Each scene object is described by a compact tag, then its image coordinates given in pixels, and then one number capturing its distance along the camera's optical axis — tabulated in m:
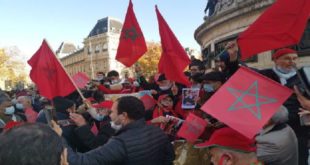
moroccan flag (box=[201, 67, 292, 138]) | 1.64
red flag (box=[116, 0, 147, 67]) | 4.51
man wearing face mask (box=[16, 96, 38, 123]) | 4.54
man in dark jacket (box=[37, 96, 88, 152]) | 2.50
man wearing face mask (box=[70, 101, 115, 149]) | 2.33
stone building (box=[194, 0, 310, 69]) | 5.40
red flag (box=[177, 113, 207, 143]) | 2.26
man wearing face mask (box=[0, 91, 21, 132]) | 3.76
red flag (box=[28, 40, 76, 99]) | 3.14
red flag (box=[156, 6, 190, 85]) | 3.62
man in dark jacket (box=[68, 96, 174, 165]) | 1.93
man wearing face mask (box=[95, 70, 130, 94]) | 4.72
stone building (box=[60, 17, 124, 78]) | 51.10
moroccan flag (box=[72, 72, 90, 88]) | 5.31
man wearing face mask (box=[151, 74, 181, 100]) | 3.89
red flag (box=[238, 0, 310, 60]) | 2.33
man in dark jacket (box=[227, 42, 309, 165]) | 2.53
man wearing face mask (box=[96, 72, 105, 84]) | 6.27
